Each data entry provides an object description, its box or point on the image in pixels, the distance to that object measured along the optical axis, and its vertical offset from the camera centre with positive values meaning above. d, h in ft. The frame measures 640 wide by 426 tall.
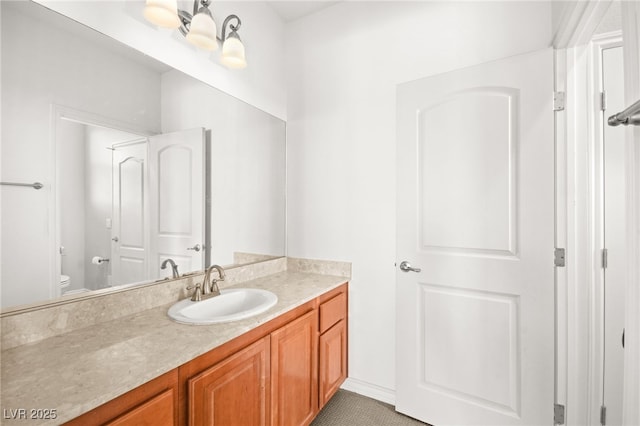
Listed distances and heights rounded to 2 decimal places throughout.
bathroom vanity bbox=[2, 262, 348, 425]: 2.32 -1.56
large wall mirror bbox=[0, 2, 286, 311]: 3.16 +0.70
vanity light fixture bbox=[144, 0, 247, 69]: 4.11 +3.02
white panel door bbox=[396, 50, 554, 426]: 4.73 -0.58
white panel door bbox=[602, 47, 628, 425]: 4.69 -0.38
